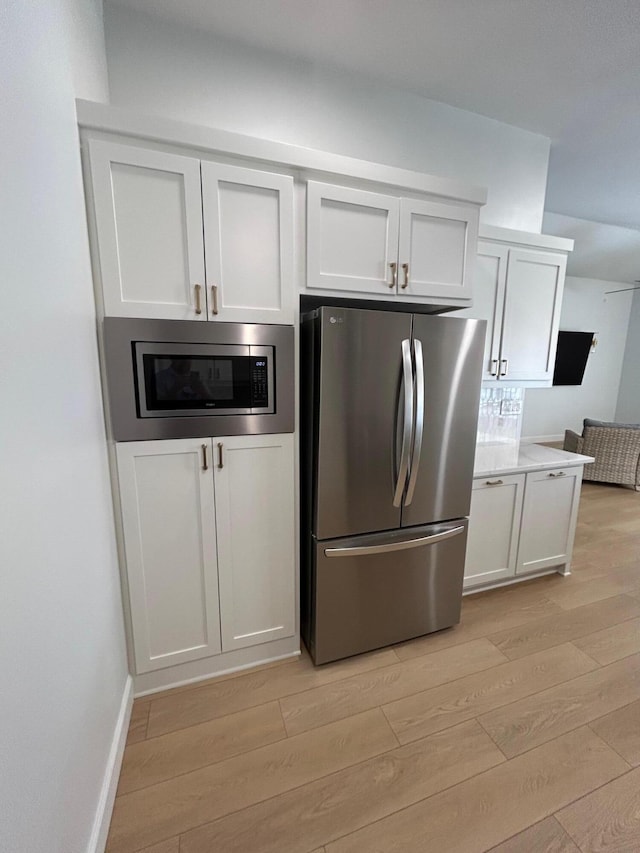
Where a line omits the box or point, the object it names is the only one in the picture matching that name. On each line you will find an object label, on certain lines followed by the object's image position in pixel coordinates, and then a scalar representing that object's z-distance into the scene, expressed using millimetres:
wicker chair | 4449
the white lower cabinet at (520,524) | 2258
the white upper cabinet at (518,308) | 2373
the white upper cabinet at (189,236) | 1313
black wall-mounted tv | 6277
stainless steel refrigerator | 1605
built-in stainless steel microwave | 1399
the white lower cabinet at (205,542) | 1515
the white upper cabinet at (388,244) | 1603
